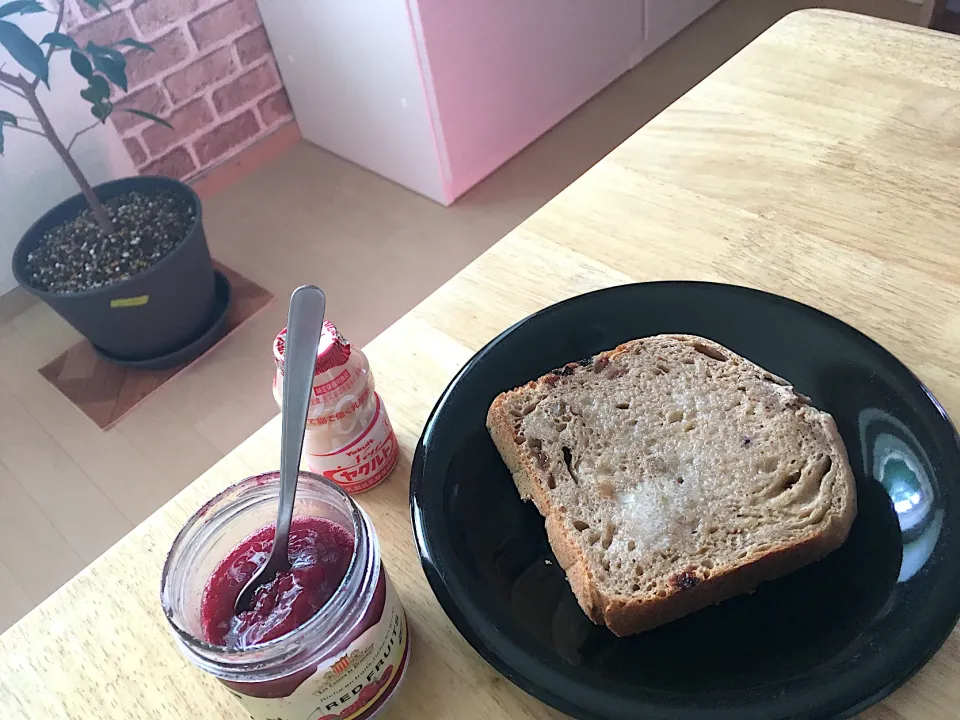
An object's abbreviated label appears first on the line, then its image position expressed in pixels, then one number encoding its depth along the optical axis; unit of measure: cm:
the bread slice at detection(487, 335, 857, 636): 55
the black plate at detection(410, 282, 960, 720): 49
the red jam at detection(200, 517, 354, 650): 50
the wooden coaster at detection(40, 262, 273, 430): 177
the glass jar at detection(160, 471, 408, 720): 47
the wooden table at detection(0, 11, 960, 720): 59
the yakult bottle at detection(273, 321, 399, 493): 61
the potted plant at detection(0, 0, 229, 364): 159
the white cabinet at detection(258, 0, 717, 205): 185
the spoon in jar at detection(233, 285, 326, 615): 53
